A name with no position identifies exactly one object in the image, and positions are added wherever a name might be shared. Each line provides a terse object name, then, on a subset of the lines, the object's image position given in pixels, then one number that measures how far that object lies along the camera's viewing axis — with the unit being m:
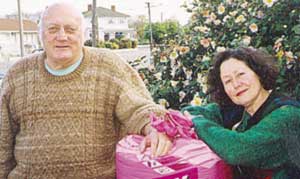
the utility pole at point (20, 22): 20.61
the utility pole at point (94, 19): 13.96
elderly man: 2.26
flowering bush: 2.66
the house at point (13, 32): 47.70
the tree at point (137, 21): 54.33
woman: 1.71
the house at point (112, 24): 57.53
